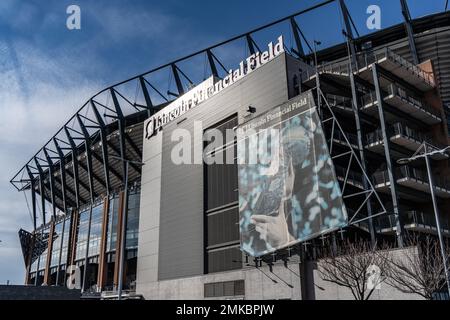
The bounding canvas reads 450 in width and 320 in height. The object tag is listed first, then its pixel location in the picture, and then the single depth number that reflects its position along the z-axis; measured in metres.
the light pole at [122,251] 33.25
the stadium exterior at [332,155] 41.00
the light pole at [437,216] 24.91
